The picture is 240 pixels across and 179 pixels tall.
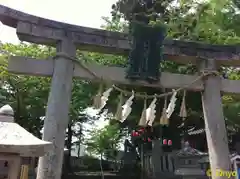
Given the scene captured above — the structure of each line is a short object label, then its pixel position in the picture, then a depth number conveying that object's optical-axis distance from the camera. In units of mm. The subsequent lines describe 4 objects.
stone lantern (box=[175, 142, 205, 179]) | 6875
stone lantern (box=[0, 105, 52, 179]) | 3016
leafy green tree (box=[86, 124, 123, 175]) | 19781
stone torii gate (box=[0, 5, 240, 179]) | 5031
